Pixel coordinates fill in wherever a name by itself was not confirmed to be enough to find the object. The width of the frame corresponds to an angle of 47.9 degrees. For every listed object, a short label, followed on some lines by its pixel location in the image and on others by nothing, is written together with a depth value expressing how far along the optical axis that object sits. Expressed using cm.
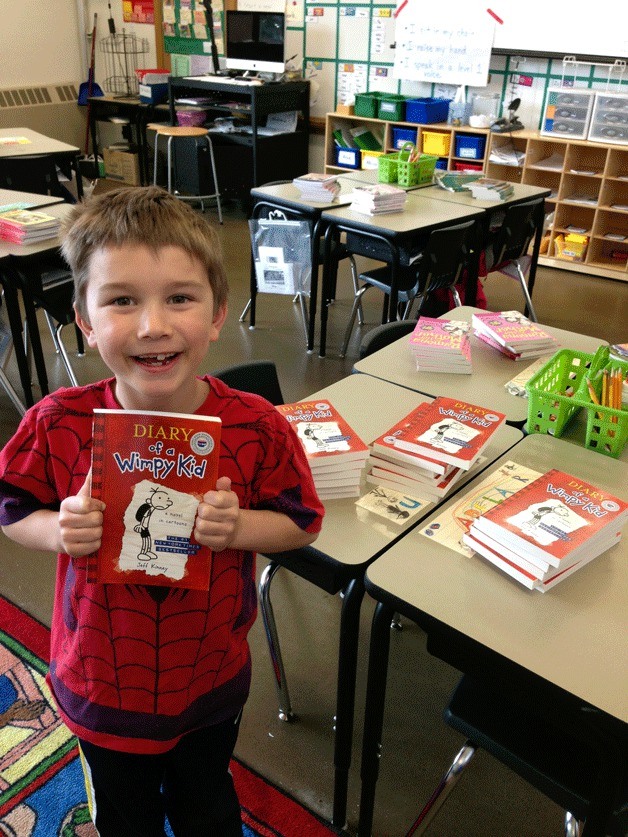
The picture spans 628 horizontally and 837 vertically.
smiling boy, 92
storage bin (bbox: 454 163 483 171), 571
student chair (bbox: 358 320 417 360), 228
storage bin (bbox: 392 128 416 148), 604
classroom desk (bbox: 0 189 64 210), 335
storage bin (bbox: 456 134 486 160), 561
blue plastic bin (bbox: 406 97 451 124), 580
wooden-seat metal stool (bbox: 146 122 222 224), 609
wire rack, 756
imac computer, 625
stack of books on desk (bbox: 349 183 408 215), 359
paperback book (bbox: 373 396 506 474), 147
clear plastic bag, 376
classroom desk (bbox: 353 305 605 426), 188
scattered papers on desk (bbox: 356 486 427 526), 141
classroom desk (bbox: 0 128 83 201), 439
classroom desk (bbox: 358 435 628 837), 104
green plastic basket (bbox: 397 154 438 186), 418
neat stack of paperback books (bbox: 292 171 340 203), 376
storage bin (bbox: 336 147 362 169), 626
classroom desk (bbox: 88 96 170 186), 708
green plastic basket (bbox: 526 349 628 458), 161
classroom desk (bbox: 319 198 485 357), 337
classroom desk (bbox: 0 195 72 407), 276
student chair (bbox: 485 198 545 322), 387
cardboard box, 716
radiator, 710
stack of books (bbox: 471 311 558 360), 211
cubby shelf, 520
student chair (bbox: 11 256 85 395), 282
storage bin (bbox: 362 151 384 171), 614
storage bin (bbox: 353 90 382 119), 602
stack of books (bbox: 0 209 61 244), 286
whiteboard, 498
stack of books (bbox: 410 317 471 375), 201
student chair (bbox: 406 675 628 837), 101
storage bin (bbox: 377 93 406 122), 590
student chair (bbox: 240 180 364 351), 372
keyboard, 621
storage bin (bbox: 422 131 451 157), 575
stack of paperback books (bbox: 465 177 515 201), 399
